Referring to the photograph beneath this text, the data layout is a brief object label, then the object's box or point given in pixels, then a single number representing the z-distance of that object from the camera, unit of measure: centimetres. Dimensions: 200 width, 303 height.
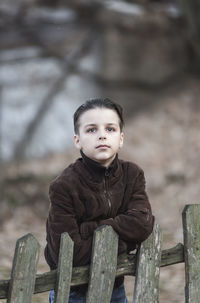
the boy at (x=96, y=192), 469
